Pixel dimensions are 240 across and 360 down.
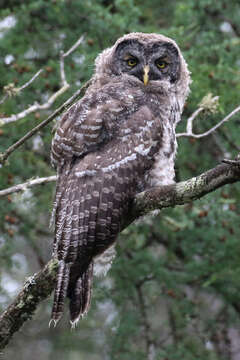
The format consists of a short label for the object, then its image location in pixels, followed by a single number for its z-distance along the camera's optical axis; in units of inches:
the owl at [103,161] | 334.3
